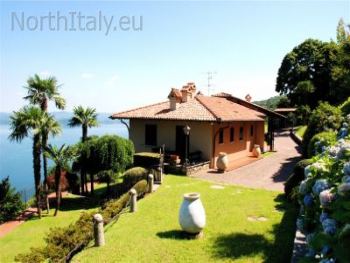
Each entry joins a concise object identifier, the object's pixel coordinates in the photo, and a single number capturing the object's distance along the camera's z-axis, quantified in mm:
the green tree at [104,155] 17312
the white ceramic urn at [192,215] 9148
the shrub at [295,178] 12991
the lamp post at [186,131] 19425
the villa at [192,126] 21406
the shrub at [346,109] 15686
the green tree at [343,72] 24025
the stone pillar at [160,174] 17484
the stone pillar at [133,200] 12316
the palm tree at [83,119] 22141
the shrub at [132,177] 16656
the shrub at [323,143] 7031
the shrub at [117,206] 11852
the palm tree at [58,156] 16797
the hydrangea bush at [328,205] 2537
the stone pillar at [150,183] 15508
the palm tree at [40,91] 19062
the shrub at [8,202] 16719
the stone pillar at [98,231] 9070
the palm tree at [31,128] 16734
